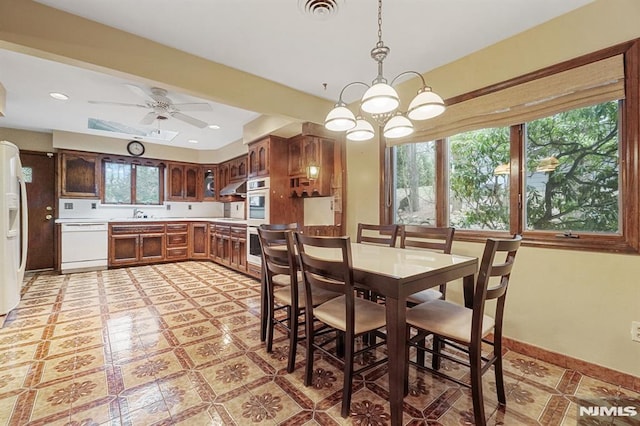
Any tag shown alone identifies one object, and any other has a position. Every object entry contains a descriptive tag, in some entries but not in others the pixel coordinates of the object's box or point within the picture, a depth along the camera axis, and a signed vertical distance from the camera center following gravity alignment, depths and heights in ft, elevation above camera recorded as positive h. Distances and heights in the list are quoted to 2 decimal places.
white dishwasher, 14.75 -1.77
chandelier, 5.08 +2.12
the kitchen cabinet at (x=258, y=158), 13.25 +2.80
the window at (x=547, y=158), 5.85 +1.48
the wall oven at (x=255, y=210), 13.12 +0.17
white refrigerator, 8.35 -0.38
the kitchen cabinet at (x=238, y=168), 17.59 +3.02
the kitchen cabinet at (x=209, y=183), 20.63 +2.33
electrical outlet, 5.65 -2.41
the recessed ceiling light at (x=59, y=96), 10.56 +4.61
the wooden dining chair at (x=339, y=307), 4.71 -1.92
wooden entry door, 15.37 +0.46
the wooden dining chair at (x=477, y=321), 4.39 -1.95
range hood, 17.19 +1.62
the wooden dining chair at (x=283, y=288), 5.88 -1.81
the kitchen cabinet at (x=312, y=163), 12.10 +2.29
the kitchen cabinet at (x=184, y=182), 19.41 +2.35
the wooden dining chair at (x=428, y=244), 6.69 -0.84
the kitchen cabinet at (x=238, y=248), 14.60 -1.84
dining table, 4.32 -1.15
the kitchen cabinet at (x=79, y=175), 15.79 +2.34
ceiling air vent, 5.97 +4.56
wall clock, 17.72 +4.27
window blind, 5.90 +2.82
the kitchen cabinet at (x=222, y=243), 16.10 -1.79
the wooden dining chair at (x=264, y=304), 7.53 -2.46
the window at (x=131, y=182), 17.51 +2.13
